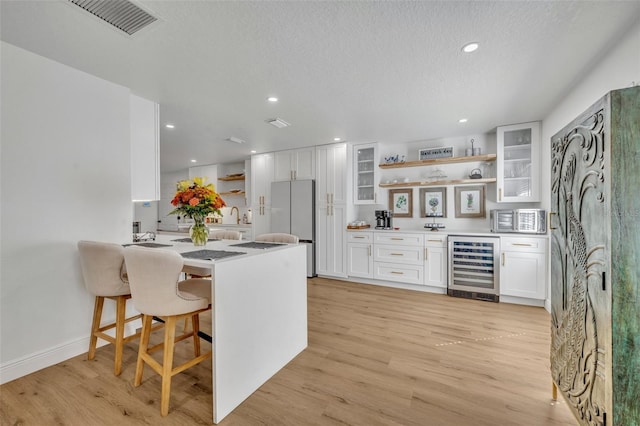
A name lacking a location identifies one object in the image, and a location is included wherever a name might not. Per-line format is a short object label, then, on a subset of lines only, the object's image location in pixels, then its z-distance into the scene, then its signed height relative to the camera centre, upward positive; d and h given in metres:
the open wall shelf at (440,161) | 3.85 +0.83
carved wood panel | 1.06 -0.27
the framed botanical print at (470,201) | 4.12 +0.20
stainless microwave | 3.37 -0.10
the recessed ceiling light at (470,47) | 1.80 +1.18
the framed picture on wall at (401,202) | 4.64 +0.20
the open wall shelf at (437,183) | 3.85 +0.49
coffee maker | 4.61 -0.11
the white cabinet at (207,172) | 6.61 +1.07
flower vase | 2.32 -0.18
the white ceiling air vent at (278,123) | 3.34 +1.19
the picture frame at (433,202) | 4.39 +0.19
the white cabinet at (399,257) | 4.04 -0.72
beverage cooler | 3.54 -0.77
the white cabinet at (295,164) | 4.92 +0.94
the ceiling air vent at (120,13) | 1.46 +1.18
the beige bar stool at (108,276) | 1.88 -0.48
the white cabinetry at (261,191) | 5.36 +0.45
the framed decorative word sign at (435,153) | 4.18 +0.99
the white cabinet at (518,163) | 3.49 +0.70
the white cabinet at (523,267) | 3.29 -0.71
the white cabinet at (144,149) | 2.67 +0.67
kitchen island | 1.50 -0.72
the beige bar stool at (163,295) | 1.48 -0.50
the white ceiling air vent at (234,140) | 4.20 +1.21
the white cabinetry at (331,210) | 4.64 +0.05
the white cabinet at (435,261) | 3.87 -0.73
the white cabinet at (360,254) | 4.41 -0.71
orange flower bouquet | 2.25 +0.08
